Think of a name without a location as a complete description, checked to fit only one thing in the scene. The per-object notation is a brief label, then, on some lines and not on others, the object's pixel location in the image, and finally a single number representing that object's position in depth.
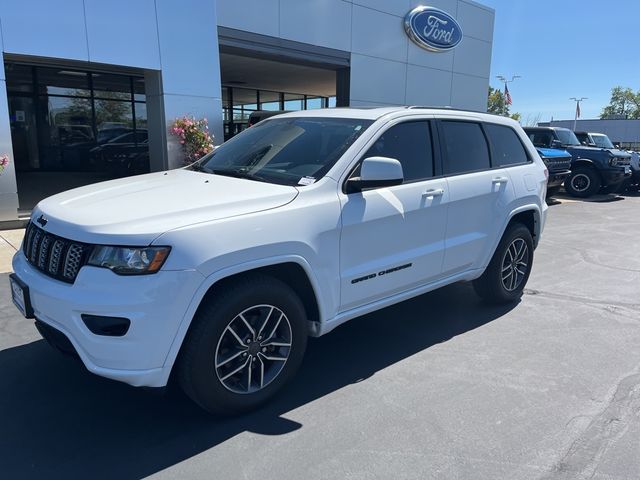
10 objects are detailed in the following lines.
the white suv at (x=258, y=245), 2.64
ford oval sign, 16.27
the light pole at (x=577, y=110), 58.07
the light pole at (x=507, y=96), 37.22
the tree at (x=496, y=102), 77.76
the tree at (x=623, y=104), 114.12
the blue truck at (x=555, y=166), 13.12
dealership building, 9.53
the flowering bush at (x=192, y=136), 11.16
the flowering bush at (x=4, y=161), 8.71
